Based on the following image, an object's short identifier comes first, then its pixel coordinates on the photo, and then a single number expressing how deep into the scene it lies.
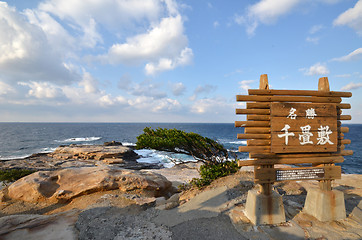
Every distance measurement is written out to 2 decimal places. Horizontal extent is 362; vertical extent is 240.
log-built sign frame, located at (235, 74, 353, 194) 4.79
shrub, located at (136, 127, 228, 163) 7.98
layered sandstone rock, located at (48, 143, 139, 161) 25.45
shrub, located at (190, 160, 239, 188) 7.86
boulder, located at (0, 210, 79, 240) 4.47
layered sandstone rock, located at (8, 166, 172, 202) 7.91
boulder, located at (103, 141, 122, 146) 36.82
